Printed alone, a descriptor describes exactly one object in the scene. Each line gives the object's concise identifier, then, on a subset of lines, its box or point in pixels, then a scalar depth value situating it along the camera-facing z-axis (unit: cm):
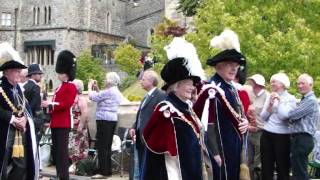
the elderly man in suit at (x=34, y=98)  1109
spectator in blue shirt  1042
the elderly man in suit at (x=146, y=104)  985
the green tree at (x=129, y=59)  5650
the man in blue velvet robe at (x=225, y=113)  772
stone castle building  7112
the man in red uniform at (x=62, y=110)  1175
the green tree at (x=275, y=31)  2600
